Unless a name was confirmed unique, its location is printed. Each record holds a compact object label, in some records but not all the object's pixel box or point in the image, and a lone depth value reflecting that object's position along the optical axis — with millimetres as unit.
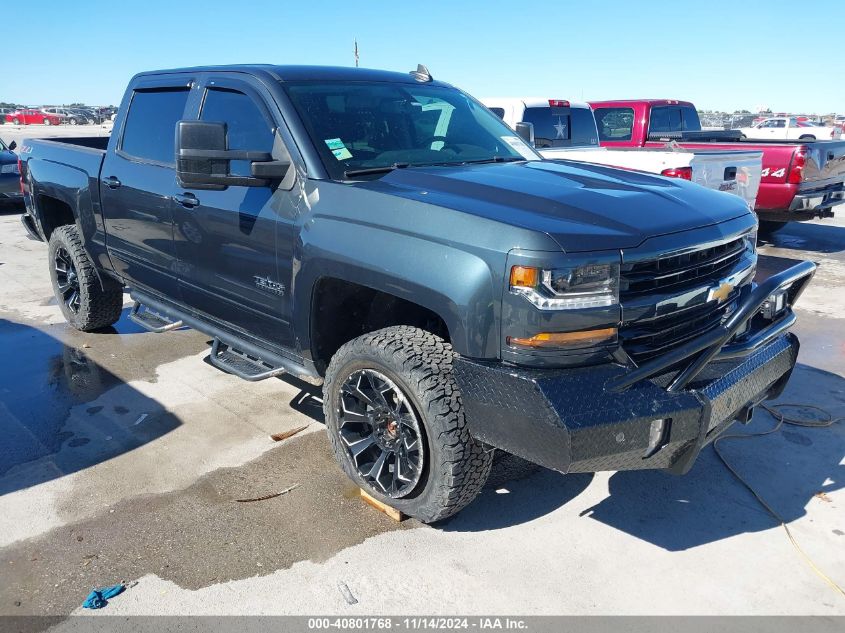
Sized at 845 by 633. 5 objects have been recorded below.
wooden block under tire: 3217
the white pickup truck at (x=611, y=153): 6984
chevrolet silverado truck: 2527
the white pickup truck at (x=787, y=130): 27359
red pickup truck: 8797
